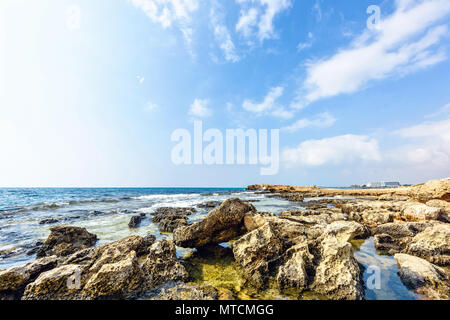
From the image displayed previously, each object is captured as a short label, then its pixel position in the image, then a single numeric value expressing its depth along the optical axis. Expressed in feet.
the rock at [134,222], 43.96
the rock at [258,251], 17.89
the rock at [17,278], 14.83
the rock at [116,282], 14.16
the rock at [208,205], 84.12
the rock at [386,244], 23.42
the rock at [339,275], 14.18
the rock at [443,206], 33.53
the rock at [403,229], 27.79
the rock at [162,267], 16.67
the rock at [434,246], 19.71
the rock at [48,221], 49.83
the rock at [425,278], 13.83
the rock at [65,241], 25.73
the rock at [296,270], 15.81
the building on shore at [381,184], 399.13
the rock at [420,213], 33.50
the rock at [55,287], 13.87
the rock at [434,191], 46.06
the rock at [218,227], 25.03
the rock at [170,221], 38.96
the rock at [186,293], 13.80
